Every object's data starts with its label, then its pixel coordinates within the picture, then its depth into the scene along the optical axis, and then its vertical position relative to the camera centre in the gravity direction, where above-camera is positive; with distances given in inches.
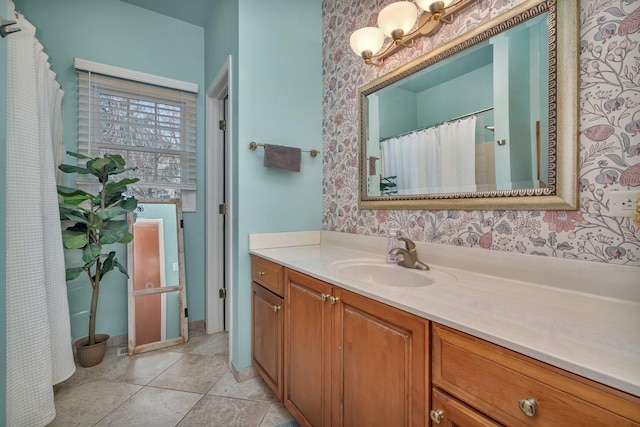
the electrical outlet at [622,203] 31.3 +0.6
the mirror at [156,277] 85.2 -21.4
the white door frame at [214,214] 95.9 -1.4
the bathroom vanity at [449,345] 19.9 -13.1
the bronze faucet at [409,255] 50.1 -8.4
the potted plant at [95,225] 69.5 -3.7
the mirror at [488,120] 36.7 +15.1
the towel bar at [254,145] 70.0 +16.7
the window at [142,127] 82.8 +27.1
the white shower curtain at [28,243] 47.4 -5.9
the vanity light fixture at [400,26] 48.0 +35.9
